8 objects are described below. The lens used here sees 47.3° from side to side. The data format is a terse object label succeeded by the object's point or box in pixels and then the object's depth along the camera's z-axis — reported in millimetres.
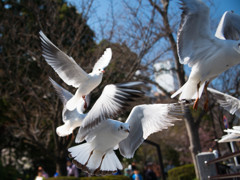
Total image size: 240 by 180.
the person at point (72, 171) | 9048
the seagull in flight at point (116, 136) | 3488
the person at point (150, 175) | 9195
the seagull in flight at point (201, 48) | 3686
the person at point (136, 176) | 9074
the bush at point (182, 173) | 11164
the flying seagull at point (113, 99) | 2823
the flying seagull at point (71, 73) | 4469
